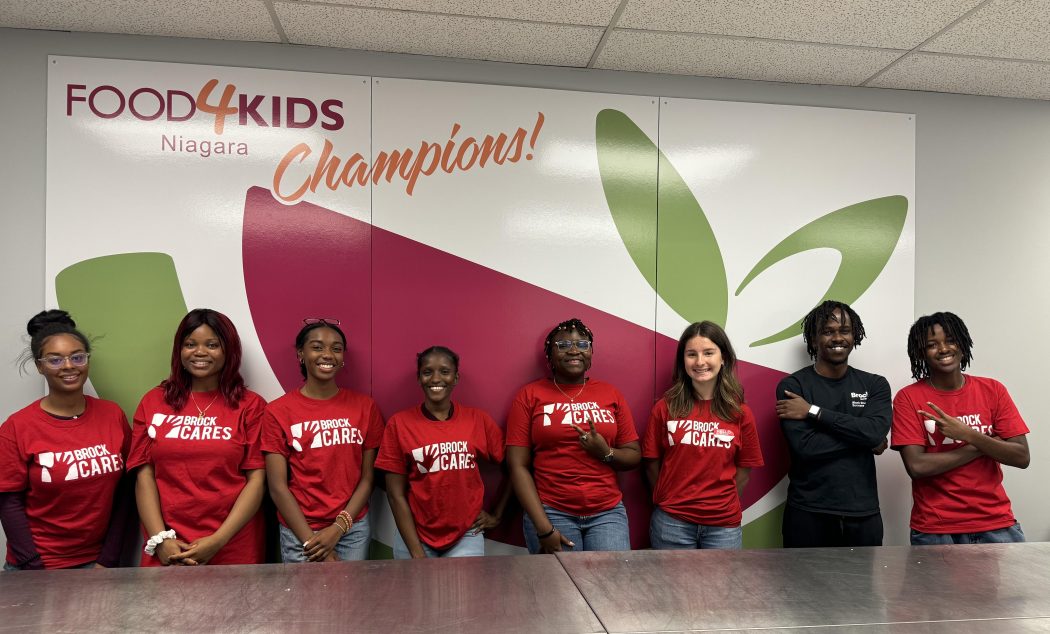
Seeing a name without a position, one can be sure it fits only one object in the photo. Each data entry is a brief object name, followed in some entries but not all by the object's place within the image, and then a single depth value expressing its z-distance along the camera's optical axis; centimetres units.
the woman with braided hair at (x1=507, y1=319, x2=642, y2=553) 287
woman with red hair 255
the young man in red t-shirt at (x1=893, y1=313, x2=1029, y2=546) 288
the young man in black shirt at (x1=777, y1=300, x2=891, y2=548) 295
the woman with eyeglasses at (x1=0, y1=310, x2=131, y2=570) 244
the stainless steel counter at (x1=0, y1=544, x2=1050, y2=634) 136
